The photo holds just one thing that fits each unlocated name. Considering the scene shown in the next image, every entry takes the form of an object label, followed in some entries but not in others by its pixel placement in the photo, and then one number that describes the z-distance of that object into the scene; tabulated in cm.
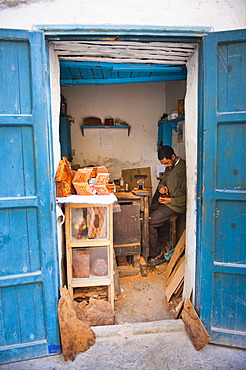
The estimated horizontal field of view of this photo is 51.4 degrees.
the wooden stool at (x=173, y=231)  411
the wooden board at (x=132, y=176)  598
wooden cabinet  267
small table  354
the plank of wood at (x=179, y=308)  270
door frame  198
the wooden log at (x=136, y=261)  373
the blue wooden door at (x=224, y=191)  206
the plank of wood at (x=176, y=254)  338
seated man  394
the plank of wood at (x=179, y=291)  308
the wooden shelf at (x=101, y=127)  566
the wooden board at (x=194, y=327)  219
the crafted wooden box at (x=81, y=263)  273
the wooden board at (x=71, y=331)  216
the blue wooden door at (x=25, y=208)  196
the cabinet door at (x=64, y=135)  520
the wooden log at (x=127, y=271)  372
